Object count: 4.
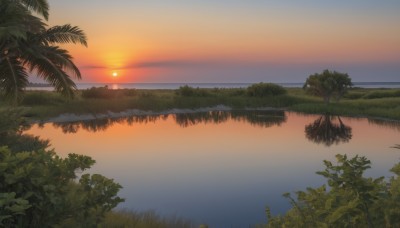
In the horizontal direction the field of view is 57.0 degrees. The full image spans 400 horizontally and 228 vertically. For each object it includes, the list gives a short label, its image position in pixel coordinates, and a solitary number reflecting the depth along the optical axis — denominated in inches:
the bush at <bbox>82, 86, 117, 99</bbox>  1945.1
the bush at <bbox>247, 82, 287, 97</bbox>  2470.5
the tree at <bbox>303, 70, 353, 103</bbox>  2095.0
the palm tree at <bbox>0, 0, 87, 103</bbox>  647.7
